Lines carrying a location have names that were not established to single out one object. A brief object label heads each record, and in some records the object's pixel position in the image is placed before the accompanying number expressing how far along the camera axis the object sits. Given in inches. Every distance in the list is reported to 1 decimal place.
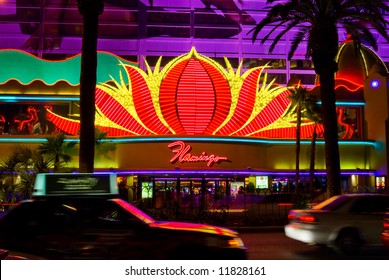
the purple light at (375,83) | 1572.3
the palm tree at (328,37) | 791.1
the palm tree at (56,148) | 1046.4
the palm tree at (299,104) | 1439.5
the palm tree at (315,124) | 1413.6
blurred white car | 471.8
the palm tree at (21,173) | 818.2
